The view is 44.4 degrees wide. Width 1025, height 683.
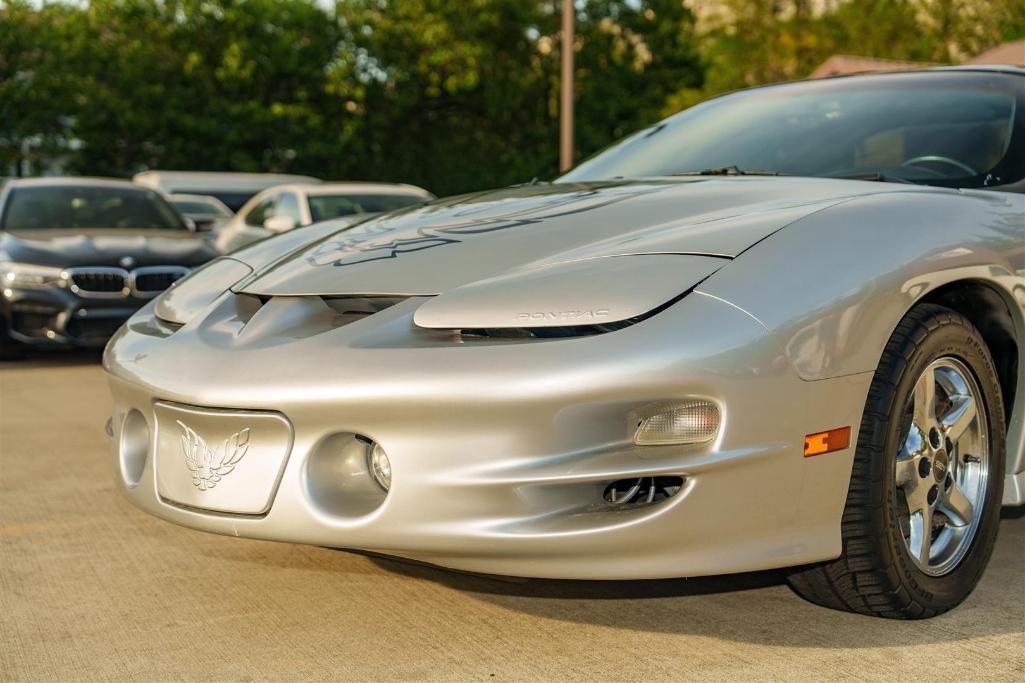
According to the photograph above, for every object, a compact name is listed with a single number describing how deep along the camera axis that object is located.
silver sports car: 2.52
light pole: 17.31
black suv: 8.10
